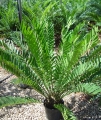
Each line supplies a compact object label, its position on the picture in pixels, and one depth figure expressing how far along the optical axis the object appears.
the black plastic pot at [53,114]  1.66
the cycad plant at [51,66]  1.44
